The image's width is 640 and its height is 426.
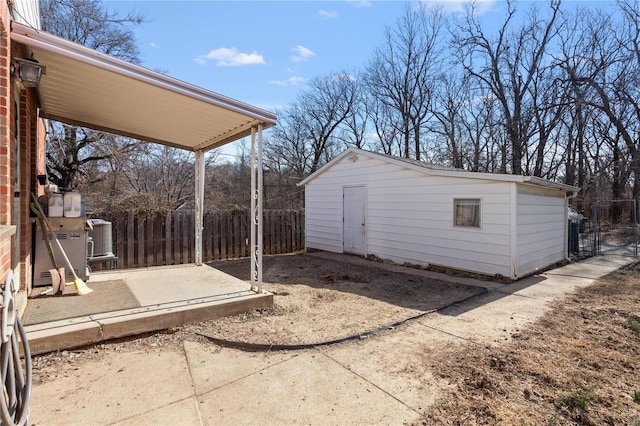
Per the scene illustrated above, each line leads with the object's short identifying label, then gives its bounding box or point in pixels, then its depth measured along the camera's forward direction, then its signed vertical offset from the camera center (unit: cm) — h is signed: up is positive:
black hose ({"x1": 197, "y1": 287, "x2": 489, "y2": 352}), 325 -135
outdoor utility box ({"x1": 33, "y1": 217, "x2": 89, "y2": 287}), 423 -53
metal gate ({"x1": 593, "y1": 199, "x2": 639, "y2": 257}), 1002 -75
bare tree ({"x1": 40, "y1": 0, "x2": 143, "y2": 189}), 997 +548
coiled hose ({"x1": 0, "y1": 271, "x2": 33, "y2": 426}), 139 -74
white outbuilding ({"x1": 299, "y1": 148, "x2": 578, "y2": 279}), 647 -11
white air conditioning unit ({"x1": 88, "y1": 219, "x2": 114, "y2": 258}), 589 -54
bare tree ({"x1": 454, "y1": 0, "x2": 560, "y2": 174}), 1690 +806
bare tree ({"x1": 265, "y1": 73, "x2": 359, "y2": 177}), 2320 +610
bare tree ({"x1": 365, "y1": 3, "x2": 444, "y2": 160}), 2012 +884
